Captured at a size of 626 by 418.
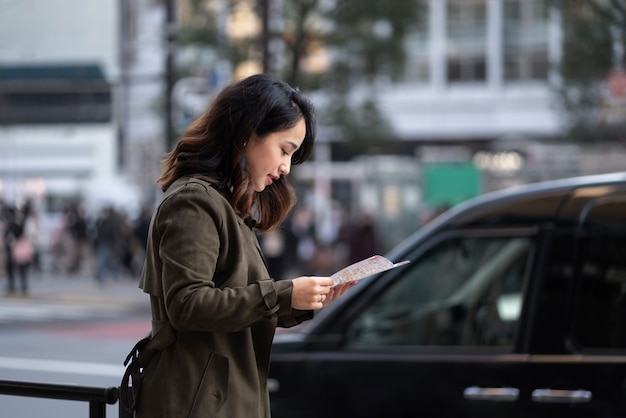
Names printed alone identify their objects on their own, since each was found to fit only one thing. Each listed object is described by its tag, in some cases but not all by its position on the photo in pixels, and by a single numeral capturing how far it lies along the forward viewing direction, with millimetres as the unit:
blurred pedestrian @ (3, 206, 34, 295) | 21281
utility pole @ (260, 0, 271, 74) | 19453
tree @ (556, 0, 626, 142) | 23812
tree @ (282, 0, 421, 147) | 22969
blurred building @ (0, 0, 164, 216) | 35844
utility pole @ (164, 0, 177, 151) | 21006
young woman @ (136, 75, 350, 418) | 2352
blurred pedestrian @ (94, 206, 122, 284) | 24531
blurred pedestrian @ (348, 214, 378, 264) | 19875
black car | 3738
